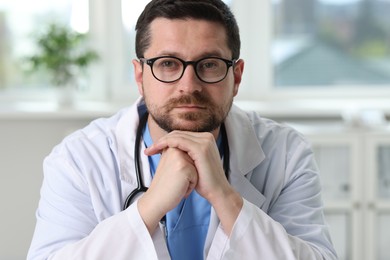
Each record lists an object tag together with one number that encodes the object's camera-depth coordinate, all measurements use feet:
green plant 7.30
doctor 4.53
